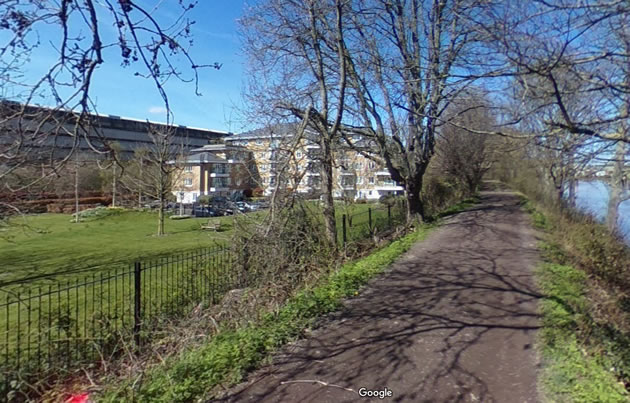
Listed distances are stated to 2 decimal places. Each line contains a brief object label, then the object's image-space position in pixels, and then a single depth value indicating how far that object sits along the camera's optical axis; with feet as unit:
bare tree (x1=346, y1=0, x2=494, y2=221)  41.61
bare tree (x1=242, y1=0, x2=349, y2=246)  32.67
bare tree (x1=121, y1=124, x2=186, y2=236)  67.53
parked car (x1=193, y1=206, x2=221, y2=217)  93.90
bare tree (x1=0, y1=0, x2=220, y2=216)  8.44
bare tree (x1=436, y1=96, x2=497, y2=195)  90.58
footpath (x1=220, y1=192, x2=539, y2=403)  11.62
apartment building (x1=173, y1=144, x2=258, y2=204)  160.56
